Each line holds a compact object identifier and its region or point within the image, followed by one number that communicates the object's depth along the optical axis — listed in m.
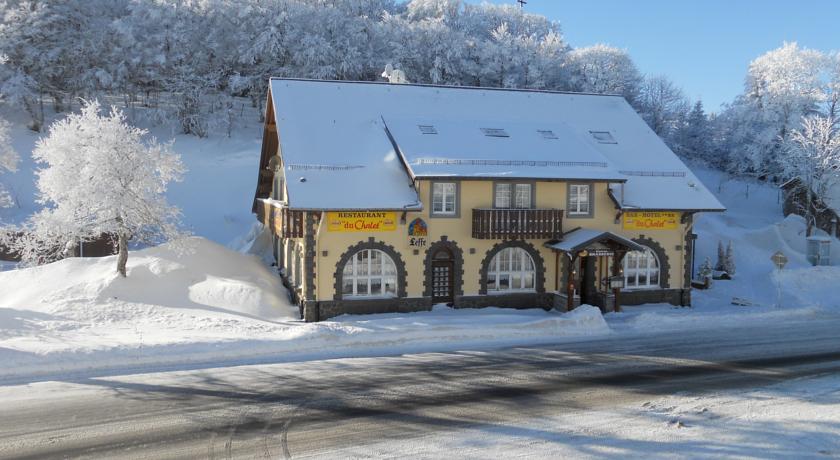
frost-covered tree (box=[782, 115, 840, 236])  37.62
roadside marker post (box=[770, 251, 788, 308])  22.88
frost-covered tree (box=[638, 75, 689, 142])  61.38
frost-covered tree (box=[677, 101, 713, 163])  61.38
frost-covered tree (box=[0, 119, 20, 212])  26.75
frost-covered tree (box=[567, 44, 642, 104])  58.81
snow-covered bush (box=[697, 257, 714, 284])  27.81
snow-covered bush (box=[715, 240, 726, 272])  30.12
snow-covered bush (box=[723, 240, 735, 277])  29.72
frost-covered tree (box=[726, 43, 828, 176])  52.62
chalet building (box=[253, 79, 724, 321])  21.23
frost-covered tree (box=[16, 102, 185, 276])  20.77
